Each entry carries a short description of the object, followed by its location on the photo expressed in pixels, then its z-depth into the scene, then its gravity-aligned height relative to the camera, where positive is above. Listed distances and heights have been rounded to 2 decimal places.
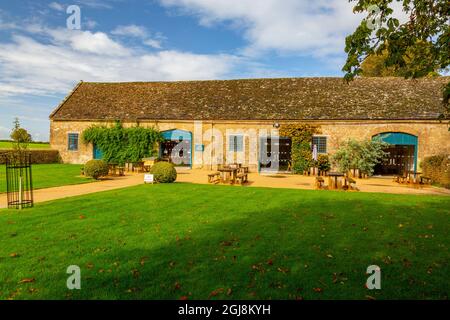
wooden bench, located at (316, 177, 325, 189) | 15.79 -1.75
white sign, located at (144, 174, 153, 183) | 15.94 -1.57
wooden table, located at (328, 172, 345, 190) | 15.51 -1.52
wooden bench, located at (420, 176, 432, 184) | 17.82 -1.87
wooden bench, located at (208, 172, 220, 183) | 17.31 -1.78
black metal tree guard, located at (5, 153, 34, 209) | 9.91 -1.81
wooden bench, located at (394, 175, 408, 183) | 18.98 -1.85
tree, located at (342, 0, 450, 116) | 6.59 +2.36
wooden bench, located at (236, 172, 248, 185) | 17.16 -1.74
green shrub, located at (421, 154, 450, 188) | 17.53 -1.19
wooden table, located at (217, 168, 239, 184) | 16.83 -1.34
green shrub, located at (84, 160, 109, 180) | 17.34 -1.24
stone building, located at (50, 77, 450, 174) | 22.66 +2.46
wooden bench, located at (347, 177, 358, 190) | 15.60 -1.83
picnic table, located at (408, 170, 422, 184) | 17.65 -1.63
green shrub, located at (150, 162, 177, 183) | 15.96 -1.32
